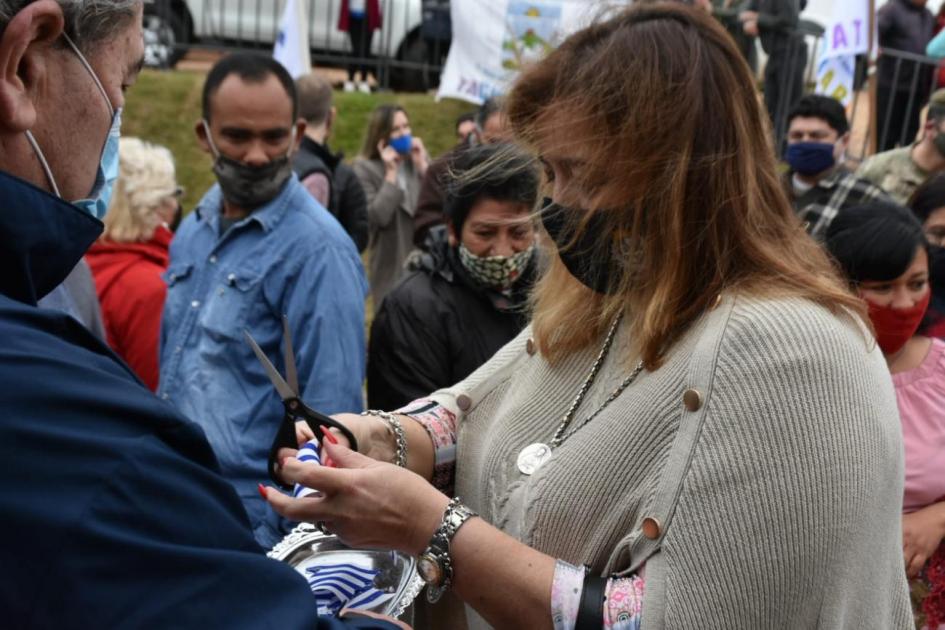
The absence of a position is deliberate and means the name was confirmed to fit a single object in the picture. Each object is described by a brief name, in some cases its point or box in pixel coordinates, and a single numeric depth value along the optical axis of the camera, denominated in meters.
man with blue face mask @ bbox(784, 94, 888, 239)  5.16
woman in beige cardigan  1.66
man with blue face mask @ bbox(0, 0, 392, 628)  1.06
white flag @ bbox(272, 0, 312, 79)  7.31
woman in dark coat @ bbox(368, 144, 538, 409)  3.70
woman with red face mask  2.96
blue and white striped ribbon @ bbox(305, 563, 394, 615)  1.77
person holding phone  6.96
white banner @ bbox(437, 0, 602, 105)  7.75
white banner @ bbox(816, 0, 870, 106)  7.10
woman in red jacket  4.10
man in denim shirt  3.22
